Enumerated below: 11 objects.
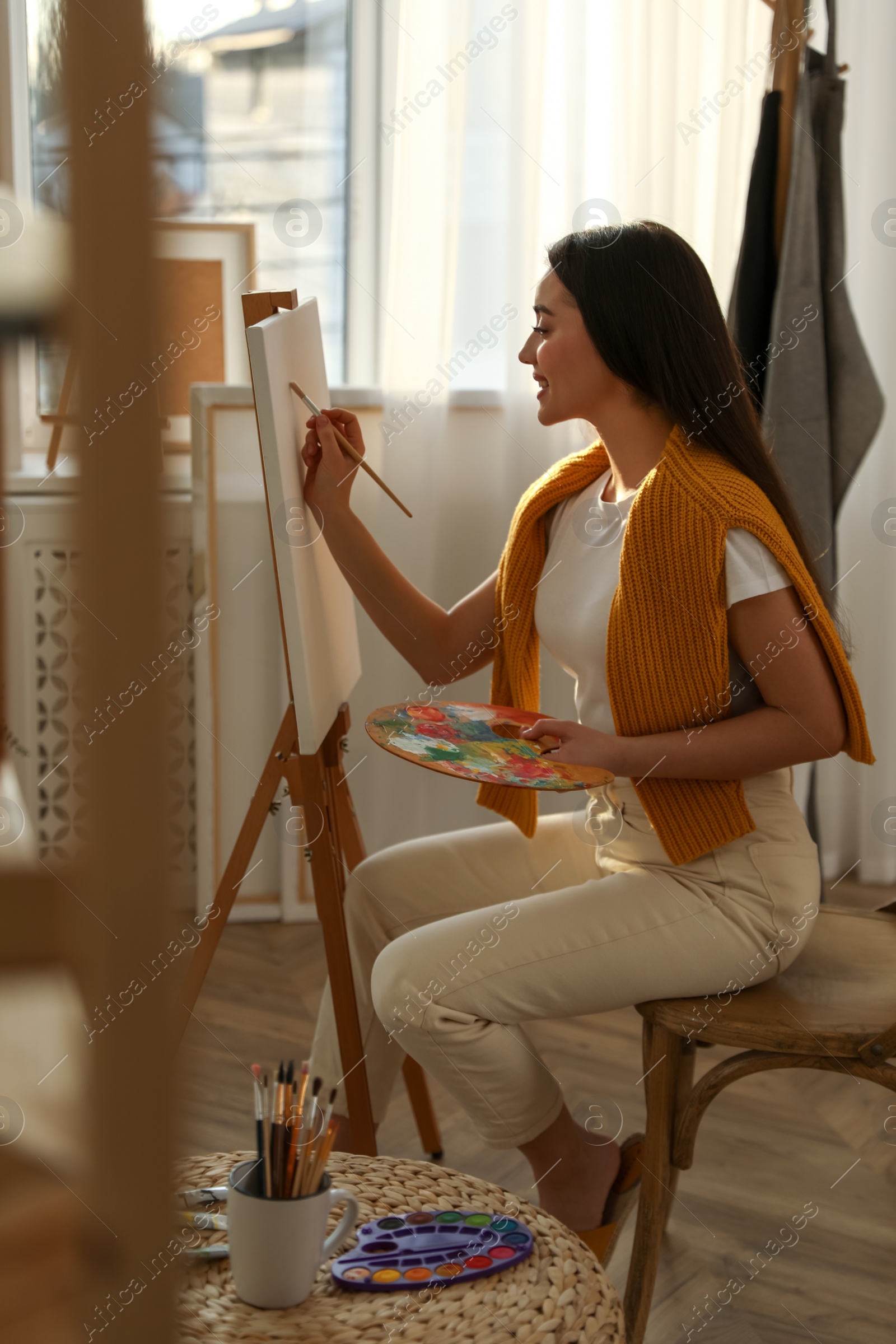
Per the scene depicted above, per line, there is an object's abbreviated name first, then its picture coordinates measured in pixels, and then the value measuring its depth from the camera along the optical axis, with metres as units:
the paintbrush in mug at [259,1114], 0.85
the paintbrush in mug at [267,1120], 0.84
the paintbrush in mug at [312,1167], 0.85
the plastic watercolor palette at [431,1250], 0.87
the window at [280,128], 2.29
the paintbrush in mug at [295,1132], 0.84
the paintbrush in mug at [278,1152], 0.84
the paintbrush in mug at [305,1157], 0.84
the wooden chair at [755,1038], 1.12
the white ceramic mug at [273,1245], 0.82
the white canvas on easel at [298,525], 1.17
